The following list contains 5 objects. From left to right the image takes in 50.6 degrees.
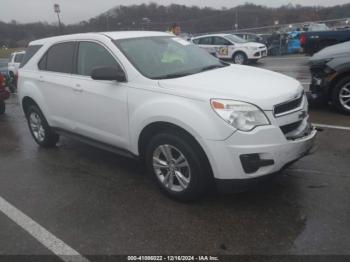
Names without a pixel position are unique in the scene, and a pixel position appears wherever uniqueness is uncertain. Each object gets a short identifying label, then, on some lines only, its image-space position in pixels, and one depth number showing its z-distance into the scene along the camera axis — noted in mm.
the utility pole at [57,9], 29114
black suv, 6680
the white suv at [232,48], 18242
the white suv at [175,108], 3391
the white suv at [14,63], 17938
